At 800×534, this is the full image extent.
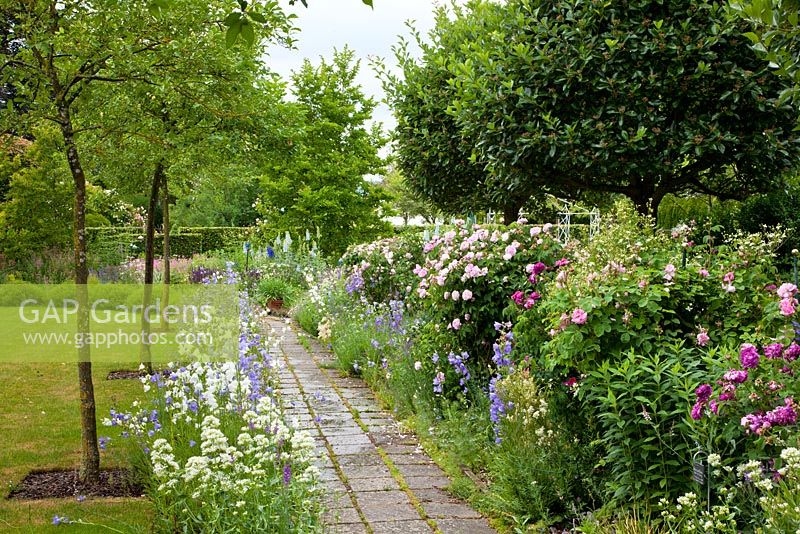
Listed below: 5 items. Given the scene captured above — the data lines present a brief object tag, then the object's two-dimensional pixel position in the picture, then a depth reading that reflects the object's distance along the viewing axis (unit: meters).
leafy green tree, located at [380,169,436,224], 28.89
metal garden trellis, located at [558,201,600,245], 14.68
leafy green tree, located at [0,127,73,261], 13.81
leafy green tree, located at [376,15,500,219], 10.28
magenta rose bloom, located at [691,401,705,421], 2.89
